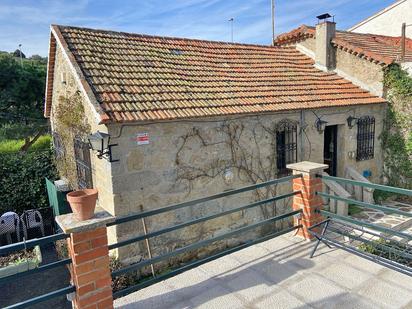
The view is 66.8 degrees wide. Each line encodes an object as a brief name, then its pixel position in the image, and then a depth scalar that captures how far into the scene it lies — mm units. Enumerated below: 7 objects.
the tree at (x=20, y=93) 25391
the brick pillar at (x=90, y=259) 2811
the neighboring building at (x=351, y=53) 10867
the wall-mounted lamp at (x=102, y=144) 6089
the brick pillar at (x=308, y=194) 4594
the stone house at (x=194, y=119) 6773
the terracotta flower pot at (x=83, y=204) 2828
